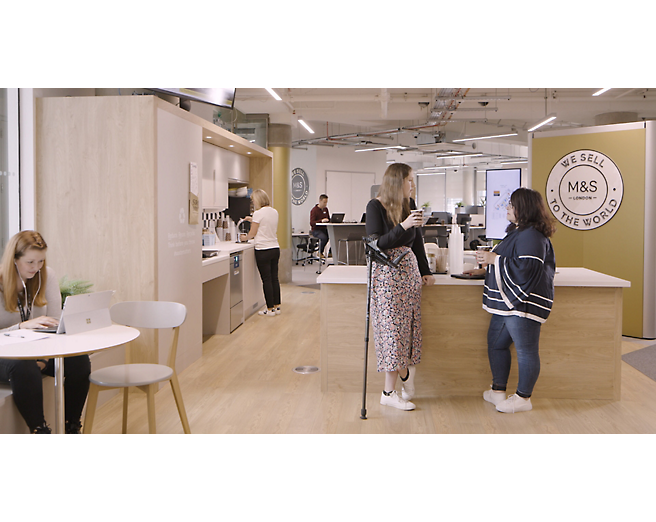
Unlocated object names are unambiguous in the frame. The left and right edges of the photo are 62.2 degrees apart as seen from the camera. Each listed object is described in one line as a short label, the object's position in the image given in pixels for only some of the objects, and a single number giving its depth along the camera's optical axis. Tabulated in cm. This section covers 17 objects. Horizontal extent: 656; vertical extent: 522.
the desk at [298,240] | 1466
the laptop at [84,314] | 276
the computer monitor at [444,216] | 1296
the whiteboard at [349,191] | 1631
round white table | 240
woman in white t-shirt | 699
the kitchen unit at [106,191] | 390
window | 383
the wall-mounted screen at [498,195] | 501
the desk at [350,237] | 921
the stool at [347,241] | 924
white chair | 291
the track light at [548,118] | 1018
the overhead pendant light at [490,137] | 1375
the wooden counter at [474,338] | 389
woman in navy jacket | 348
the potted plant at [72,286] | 374
